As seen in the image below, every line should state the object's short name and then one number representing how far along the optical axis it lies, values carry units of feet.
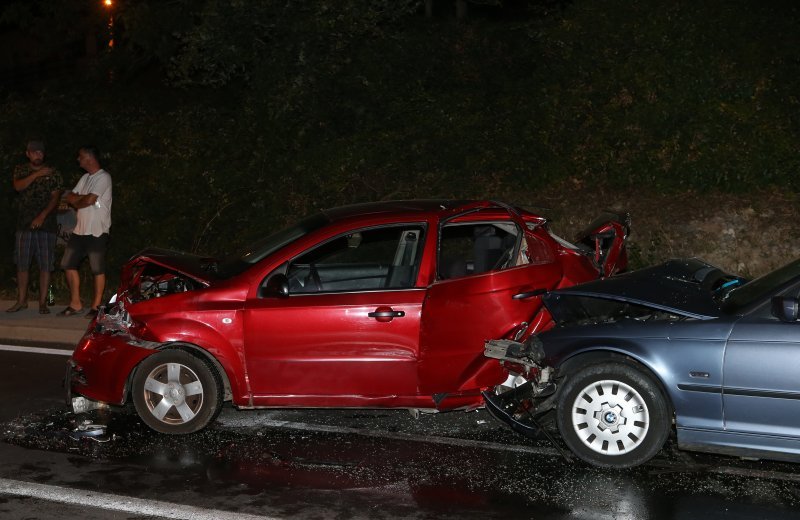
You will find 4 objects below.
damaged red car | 21.71
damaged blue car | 18.16
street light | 59.99
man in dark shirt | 35.96
